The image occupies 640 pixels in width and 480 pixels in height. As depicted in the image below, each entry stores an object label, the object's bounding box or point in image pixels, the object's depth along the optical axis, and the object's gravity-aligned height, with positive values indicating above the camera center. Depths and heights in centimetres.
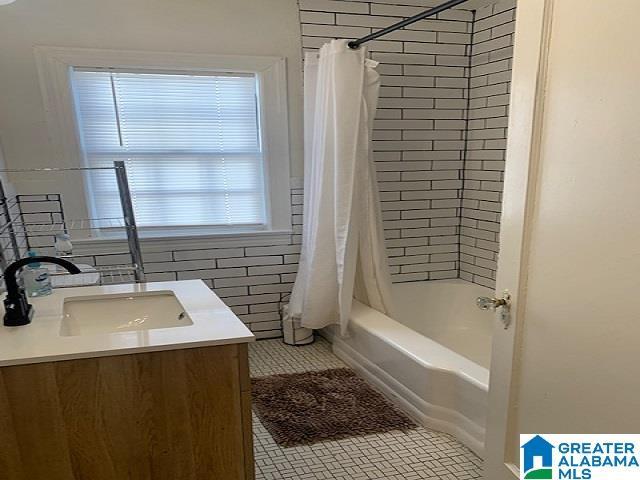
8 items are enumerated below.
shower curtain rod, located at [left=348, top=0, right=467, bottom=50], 187 +55
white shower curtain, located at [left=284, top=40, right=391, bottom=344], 242 -30
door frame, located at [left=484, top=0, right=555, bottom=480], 114 -20
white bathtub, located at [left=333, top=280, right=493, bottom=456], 195 -115
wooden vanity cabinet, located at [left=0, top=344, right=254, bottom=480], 117 -73
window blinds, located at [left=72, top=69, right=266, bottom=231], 259 +4
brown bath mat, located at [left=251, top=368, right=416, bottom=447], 208 -132
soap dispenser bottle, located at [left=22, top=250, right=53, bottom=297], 166 -47
